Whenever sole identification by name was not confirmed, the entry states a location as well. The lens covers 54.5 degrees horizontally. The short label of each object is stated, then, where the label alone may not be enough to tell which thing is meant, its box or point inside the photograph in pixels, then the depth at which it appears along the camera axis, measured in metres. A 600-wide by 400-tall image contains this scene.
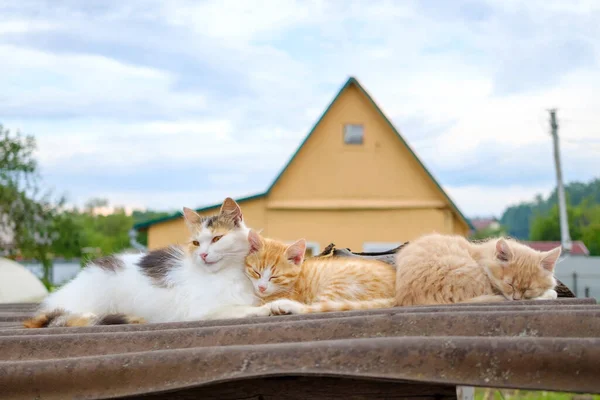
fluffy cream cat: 2.54
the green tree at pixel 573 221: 32.03
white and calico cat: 2.58
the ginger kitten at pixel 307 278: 2.60
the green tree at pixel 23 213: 11.55
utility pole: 15.66
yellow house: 11.36
